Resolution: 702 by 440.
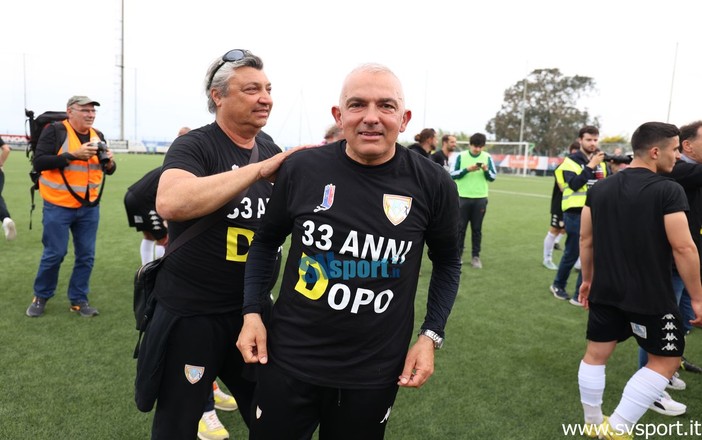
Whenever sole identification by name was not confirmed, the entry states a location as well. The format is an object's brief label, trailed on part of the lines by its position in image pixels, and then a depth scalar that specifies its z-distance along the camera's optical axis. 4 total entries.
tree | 56.94
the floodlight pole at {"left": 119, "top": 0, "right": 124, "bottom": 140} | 47.94
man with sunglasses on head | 2.23
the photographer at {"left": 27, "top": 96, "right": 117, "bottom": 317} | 5.06
